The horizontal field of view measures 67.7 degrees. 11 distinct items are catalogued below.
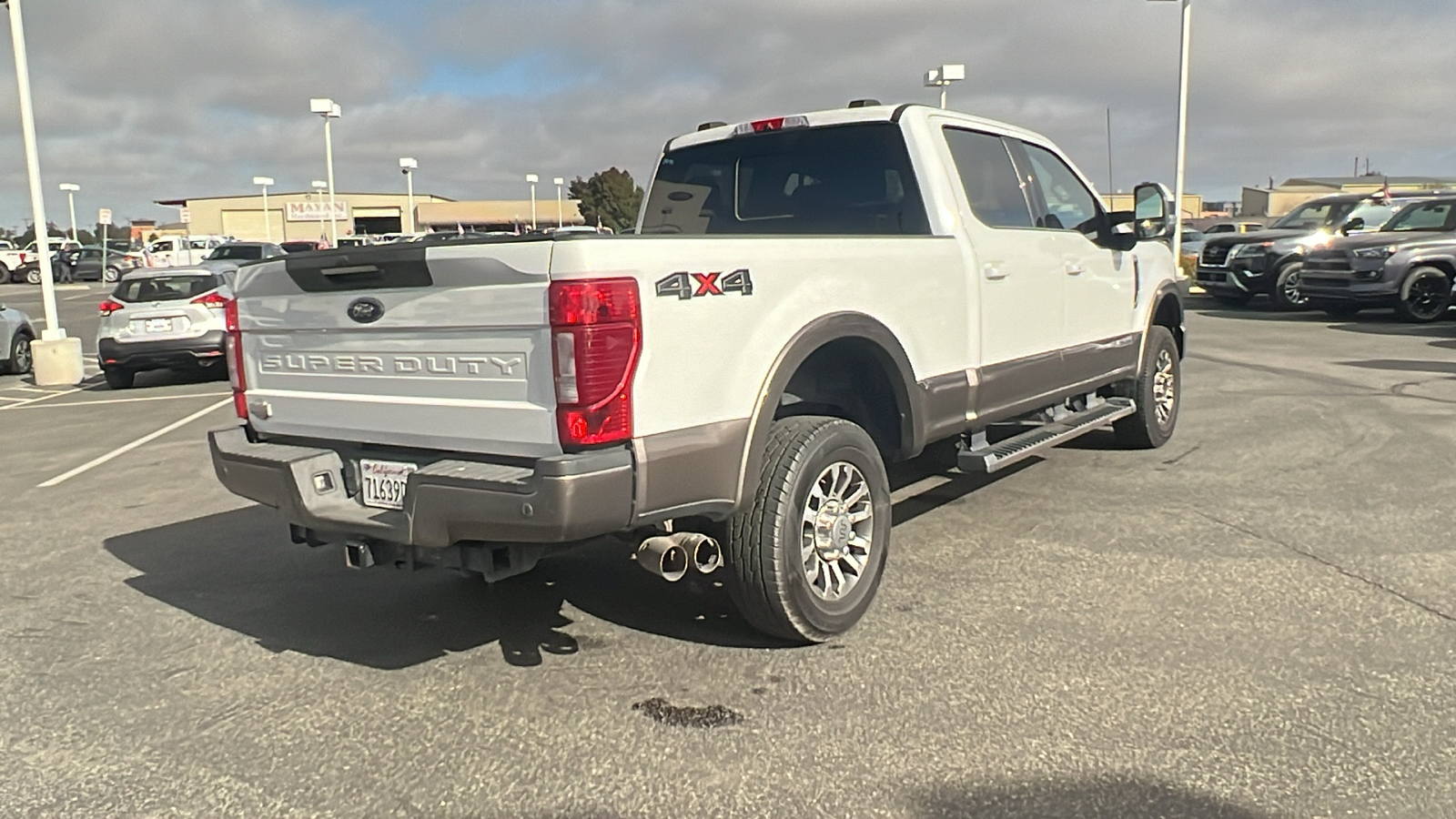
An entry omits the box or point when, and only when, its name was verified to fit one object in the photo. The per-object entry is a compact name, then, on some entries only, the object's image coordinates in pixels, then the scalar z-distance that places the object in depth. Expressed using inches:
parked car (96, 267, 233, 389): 489.7
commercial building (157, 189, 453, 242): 3041.3
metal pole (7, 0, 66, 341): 526.3
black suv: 721.0
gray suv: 619.8
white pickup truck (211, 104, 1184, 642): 126.0
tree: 1979.6
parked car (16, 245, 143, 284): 1726.1
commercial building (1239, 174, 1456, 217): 2398.1
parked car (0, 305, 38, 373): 572.7
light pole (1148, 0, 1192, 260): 901.8
